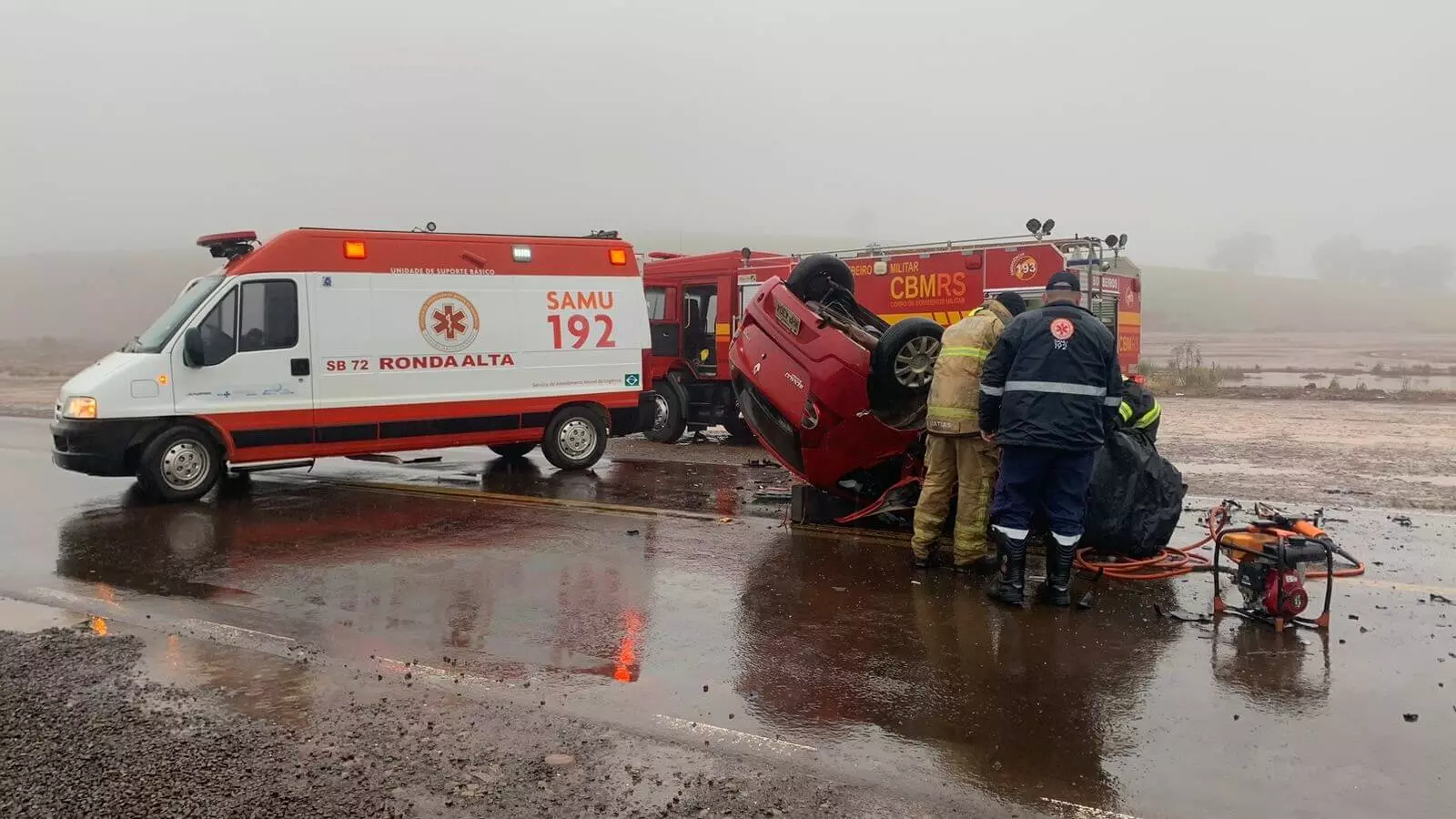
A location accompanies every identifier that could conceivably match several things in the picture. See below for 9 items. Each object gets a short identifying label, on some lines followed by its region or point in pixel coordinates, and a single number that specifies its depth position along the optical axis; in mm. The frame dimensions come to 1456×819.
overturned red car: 6410
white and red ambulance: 8391
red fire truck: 11758
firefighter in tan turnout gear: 5762
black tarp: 5844
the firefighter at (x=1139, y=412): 6133
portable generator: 4770
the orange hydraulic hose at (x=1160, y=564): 5844
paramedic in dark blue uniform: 5109
